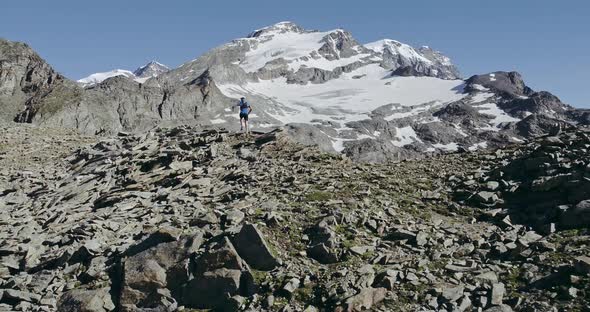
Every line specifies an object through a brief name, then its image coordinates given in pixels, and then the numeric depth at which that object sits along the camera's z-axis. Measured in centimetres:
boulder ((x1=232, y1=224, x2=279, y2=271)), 1723
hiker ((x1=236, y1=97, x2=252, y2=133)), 3684
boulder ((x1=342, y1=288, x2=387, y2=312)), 1466
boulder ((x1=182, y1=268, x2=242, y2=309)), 1638
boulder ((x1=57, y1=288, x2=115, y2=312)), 1628
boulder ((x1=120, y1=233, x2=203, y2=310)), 1661
